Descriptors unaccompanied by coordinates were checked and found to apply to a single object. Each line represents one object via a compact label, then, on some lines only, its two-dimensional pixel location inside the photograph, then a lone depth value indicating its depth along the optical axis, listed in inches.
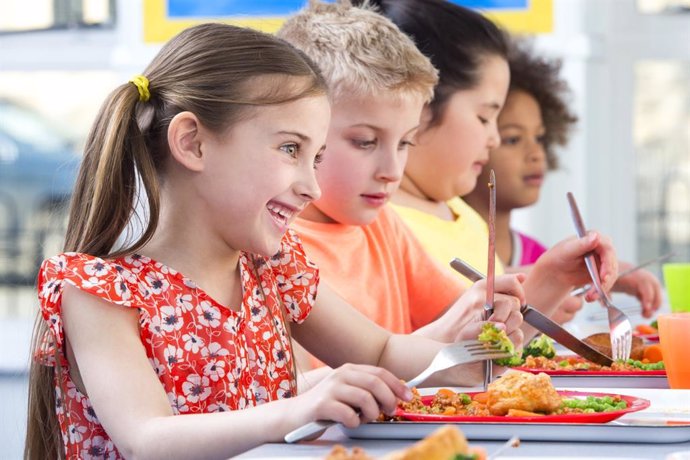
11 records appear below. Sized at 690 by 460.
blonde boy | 85.8
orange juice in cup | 74.4
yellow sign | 150.1
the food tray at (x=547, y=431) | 62.1
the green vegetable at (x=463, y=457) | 51.7
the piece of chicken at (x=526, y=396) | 64.7
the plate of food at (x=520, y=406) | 63.6
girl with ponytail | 70.7
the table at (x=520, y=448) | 60.3
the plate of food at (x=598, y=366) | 75.6
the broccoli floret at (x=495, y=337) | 69.9
